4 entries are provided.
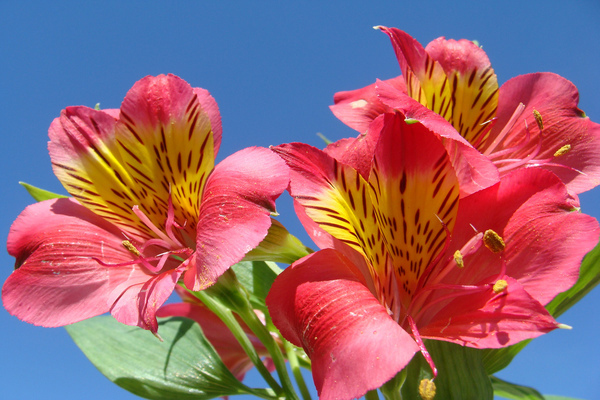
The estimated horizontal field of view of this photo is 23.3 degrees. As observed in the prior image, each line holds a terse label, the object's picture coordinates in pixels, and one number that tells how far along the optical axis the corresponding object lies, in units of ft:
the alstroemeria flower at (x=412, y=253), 0.96
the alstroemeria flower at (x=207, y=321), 1.24
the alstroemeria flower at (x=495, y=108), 1.10
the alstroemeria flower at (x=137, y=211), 1.01
